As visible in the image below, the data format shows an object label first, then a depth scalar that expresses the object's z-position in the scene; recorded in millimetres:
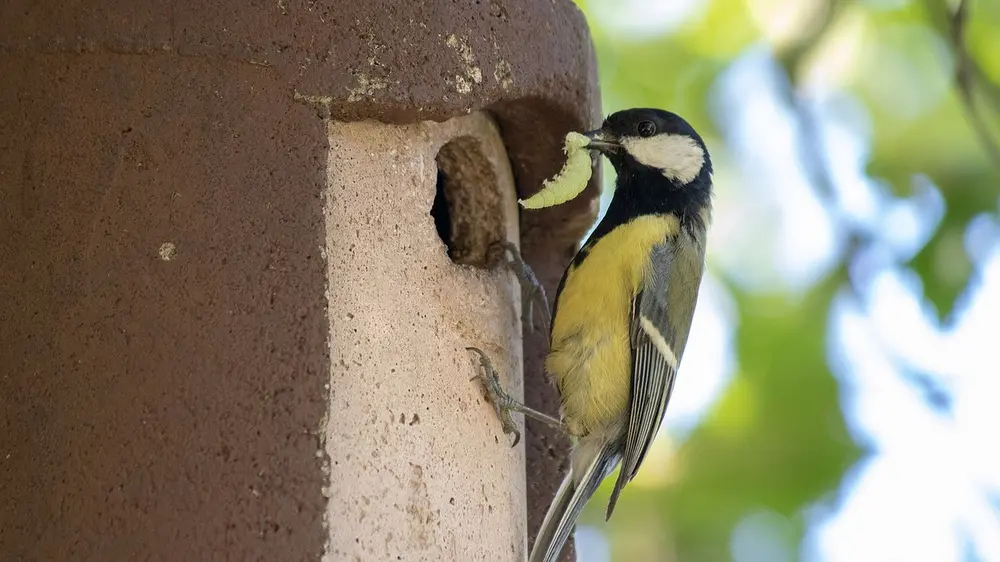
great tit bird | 5816
